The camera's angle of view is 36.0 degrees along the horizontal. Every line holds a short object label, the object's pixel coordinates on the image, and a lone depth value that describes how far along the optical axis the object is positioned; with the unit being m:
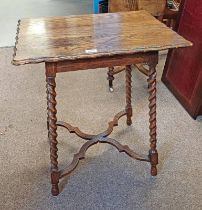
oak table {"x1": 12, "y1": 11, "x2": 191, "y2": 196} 1.28
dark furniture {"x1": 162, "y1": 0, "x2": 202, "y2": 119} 2.18
